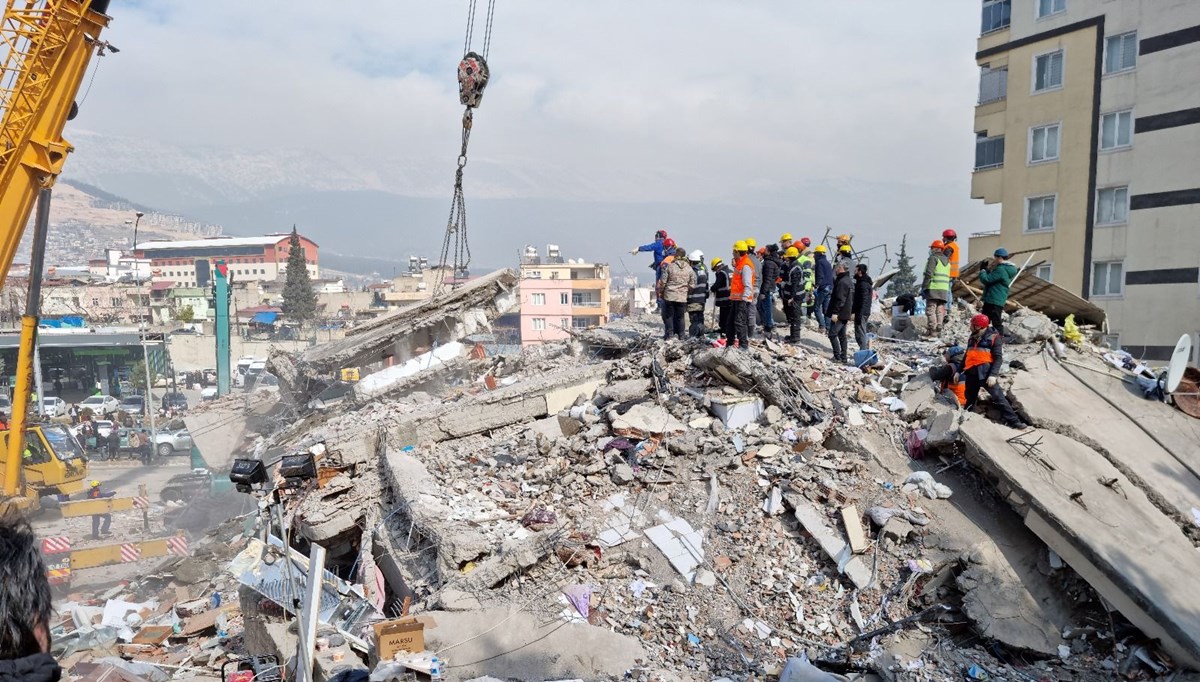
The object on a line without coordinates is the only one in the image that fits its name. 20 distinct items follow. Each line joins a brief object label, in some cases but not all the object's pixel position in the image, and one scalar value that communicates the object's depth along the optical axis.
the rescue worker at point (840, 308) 10.09
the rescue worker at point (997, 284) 9.51
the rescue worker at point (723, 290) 10.23
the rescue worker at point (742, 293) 9.54
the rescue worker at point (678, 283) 11.09
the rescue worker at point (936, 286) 11.05
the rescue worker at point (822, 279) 11.86
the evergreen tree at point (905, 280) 36.16
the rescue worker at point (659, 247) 12.12
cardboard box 5.29
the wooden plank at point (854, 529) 6.60
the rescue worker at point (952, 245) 11.02
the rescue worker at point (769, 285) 10.91
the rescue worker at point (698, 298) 11.06
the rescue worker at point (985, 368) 7.95
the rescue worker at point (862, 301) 10.31
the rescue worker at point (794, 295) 11.04
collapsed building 5.73
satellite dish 8.80
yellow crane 9.25
